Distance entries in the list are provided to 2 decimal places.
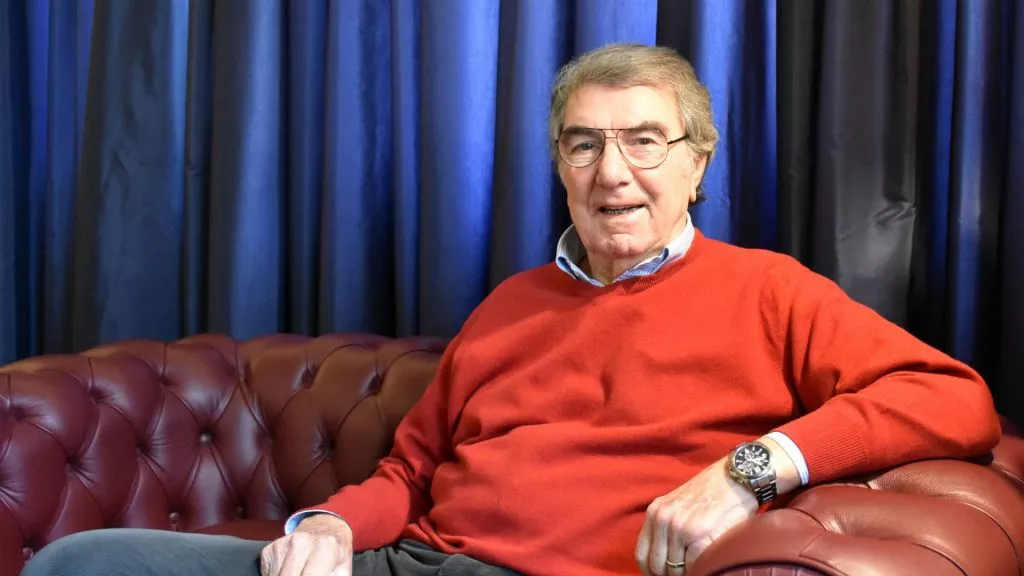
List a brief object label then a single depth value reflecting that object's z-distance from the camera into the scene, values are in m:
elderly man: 1.22
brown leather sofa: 1.74
